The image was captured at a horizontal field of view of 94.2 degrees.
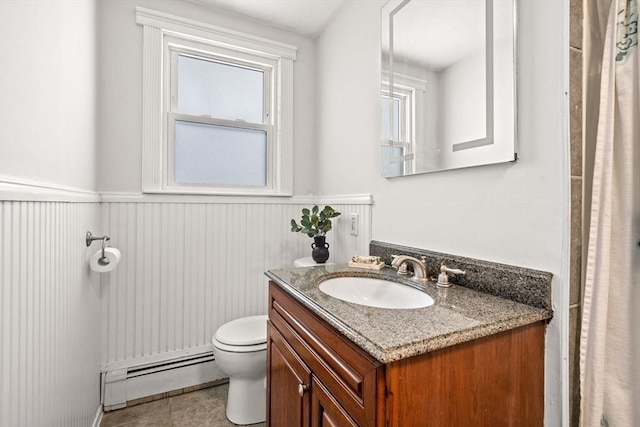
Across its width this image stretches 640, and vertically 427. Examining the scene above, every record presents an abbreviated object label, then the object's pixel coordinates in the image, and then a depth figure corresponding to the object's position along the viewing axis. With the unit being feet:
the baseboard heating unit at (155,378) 5.66
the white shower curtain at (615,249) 2.35
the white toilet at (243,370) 5.10
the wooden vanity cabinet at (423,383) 2.03
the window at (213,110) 6.08
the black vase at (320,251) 5.92
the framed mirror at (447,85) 3.11
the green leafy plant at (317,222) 5.97
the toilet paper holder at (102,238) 4.66
